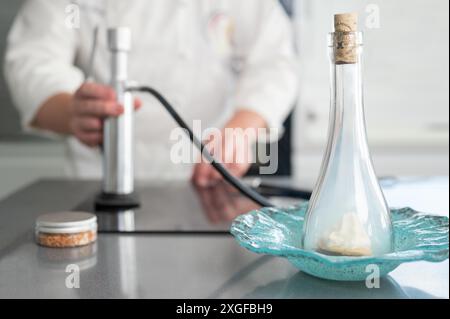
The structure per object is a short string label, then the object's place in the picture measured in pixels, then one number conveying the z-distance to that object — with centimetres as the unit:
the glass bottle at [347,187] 39
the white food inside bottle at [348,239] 39
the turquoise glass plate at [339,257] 37
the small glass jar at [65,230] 50
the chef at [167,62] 102
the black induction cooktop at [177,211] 58
